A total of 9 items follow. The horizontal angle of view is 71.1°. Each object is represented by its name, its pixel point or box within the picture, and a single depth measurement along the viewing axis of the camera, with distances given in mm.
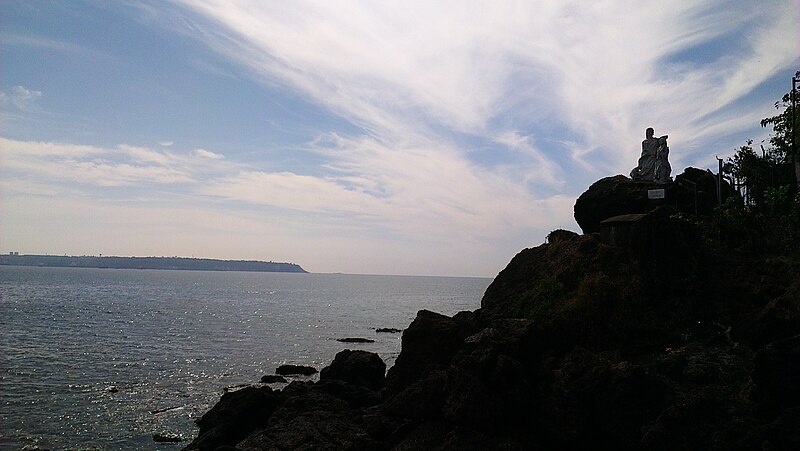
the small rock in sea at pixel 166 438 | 19531
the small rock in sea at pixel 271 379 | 29750
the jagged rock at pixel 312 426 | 14406
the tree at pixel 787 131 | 25328
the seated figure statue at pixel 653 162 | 27234
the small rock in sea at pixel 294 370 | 32281
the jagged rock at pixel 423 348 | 17141
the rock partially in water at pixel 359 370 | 23859
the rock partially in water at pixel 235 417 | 17828
